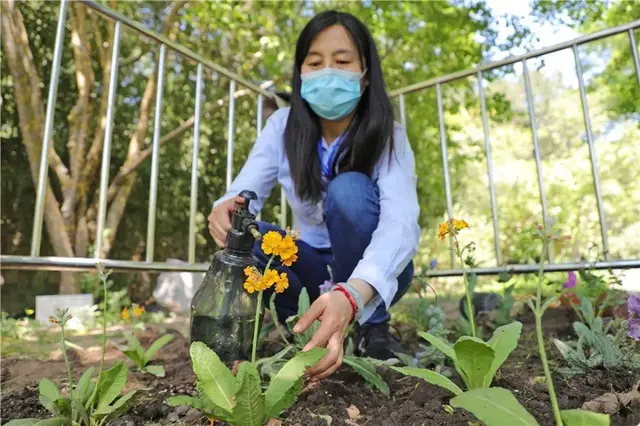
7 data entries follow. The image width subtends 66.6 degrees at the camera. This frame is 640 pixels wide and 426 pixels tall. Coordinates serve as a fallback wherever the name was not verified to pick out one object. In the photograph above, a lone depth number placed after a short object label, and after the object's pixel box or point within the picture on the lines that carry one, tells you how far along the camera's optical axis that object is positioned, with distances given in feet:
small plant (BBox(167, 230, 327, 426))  2.62
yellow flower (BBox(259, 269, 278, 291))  3.09
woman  4.85
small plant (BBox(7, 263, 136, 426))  2.96
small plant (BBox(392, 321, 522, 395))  2.75
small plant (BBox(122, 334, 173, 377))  4.28
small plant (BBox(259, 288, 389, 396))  3.58
